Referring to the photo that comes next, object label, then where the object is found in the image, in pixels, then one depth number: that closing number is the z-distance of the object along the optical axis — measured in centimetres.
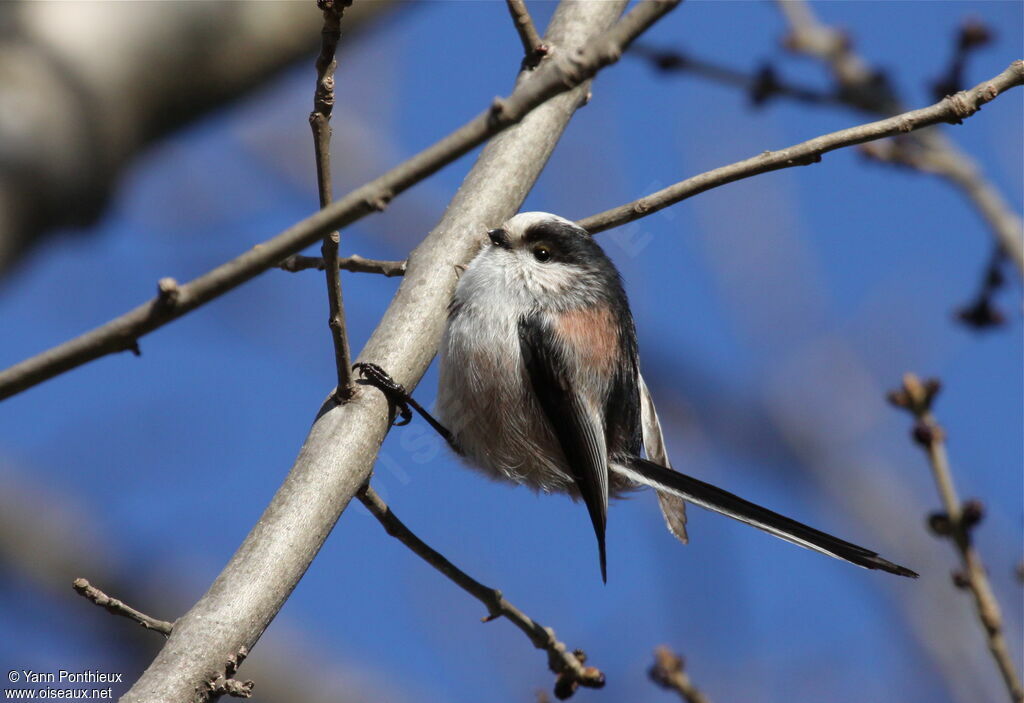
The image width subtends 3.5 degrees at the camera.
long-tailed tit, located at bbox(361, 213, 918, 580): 347
